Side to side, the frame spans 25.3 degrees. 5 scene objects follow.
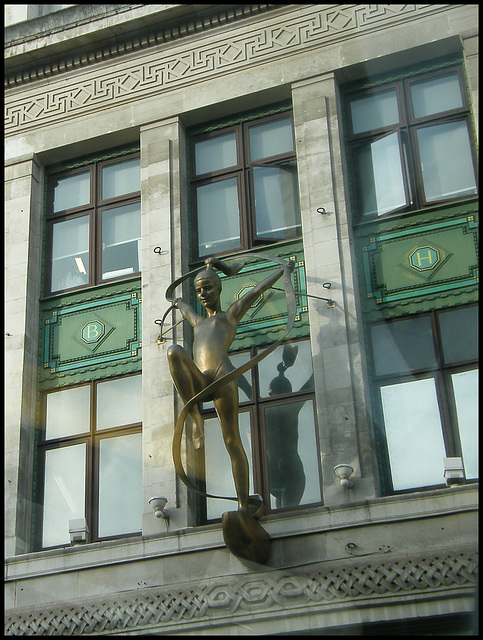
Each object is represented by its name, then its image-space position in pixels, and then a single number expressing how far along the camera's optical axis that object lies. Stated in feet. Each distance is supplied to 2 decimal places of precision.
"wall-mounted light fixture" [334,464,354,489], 46.98
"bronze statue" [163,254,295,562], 45.78
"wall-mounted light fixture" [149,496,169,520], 49.45
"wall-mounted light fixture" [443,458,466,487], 46.24
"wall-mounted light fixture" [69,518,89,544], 51.24
